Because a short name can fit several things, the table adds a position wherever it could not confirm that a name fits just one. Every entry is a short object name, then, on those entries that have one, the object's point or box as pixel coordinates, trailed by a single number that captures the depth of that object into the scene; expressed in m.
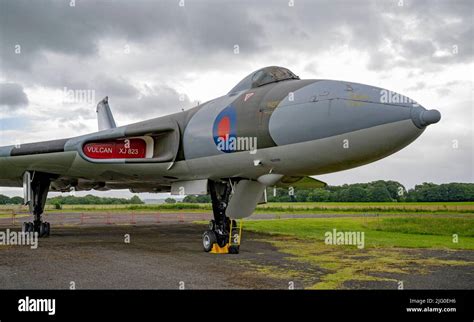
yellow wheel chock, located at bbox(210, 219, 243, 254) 12.34
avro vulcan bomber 8.64
